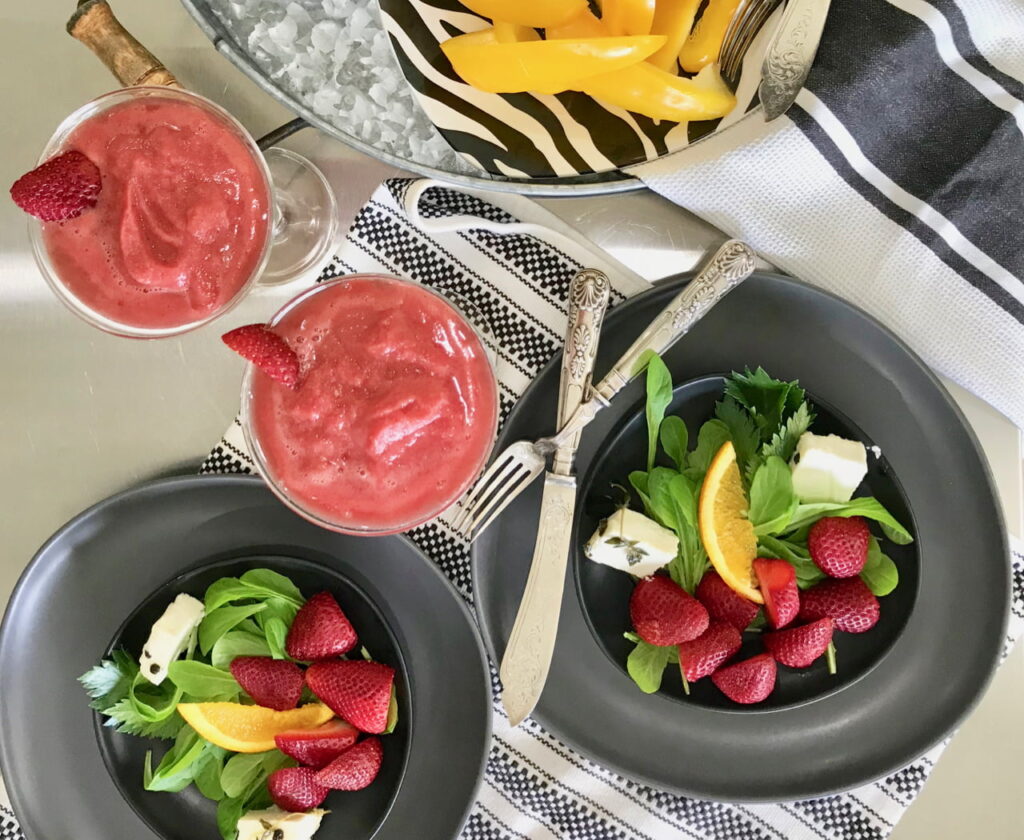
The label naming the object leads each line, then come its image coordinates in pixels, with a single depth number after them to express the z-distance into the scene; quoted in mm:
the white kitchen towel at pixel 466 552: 874
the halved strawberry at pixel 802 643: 817
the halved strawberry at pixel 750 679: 827
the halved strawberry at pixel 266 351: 693
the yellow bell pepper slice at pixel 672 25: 700
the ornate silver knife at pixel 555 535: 805
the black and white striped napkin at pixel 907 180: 816
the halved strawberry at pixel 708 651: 820
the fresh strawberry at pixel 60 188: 666
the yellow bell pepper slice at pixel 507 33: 703
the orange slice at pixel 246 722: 842
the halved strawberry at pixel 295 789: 839
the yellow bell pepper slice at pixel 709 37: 706
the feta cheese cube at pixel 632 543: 800
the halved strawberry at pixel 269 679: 844
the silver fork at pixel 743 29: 710
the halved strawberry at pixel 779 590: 818
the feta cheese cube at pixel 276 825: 831
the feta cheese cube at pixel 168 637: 829
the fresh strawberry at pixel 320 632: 834
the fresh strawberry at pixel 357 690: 826
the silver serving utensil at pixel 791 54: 726
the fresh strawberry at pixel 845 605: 826
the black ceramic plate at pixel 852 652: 834
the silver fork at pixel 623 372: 799
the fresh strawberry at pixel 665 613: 814
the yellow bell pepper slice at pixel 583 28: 702
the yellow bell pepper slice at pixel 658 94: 683
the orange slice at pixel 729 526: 813
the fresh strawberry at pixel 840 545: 818
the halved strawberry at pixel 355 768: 832
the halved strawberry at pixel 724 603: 834
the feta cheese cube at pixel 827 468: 802
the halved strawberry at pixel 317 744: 844
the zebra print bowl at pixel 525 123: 718
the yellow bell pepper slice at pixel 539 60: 649
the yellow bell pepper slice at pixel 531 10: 672
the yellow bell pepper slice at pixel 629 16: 668
